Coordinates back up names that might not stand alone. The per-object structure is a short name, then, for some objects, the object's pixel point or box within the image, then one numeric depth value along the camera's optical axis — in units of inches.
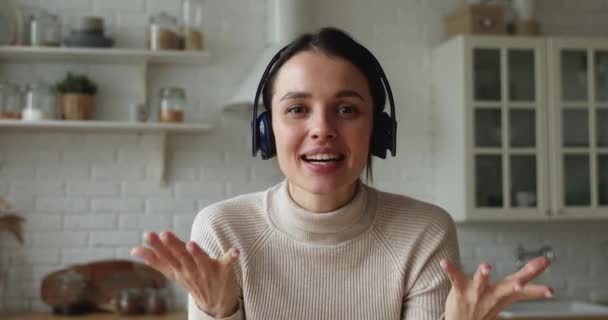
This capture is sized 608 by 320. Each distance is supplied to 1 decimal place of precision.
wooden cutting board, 144.4
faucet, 163.8
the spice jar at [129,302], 140.2
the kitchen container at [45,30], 145.9
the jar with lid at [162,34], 148.6
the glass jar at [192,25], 150.9
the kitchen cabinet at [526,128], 152.2
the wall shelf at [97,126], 140.9
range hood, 148.9
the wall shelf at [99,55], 144.3
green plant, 146.6
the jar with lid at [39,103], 142.8
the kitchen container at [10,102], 143.3
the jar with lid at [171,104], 148.2
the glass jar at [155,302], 142.7
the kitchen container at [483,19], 154.3
